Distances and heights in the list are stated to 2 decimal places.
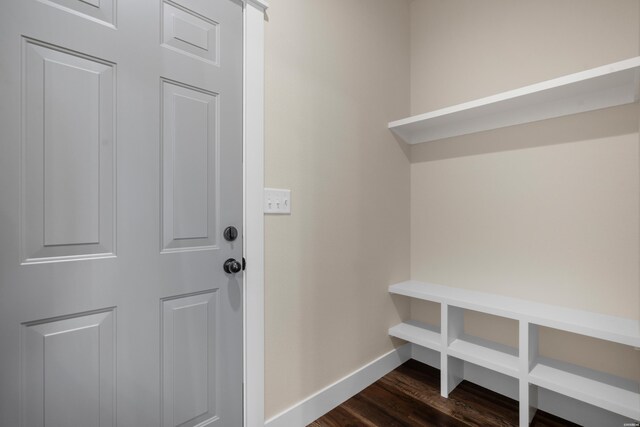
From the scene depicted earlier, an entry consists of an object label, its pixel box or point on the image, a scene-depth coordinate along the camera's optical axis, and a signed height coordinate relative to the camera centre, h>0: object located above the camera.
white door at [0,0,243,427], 0.89 +0.00
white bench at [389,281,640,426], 1.38 -0.82
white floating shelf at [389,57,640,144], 1.39 +0.59
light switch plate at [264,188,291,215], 1.45 +0.05
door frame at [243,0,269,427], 1.37 +0.00
